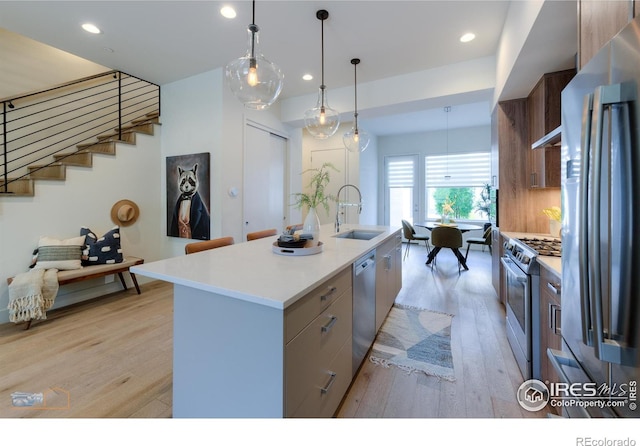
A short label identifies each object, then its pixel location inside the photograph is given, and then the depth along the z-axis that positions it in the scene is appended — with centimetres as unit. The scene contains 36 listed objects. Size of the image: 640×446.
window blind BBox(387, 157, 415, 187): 756
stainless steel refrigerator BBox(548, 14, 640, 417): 68
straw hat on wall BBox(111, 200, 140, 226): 371
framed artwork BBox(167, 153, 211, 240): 373
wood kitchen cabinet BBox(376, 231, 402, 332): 235
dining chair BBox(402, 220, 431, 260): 538
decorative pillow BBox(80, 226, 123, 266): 323
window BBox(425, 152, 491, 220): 675
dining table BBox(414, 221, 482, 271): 489
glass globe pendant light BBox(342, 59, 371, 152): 340
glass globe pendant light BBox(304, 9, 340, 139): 273
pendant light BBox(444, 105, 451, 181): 699
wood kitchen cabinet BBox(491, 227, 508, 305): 300
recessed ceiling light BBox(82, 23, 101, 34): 272
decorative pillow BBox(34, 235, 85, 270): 293
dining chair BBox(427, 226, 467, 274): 455
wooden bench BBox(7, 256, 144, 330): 284
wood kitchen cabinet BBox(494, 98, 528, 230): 292
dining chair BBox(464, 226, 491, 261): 480
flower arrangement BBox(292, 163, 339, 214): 211
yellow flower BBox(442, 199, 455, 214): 539
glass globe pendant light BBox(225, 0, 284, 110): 175
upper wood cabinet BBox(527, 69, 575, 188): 239
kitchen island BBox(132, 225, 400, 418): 104
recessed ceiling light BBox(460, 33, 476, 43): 284
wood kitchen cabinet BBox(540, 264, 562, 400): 140
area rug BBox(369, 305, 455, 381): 204
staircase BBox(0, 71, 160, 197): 317
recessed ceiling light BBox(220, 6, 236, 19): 250
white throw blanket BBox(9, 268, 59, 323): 256
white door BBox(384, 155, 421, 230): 752
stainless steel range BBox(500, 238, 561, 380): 172
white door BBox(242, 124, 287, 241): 409
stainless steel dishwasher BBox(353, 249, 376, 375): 177
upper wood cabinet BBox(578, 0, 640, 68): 82
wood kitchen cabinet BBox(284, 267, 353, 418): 107
